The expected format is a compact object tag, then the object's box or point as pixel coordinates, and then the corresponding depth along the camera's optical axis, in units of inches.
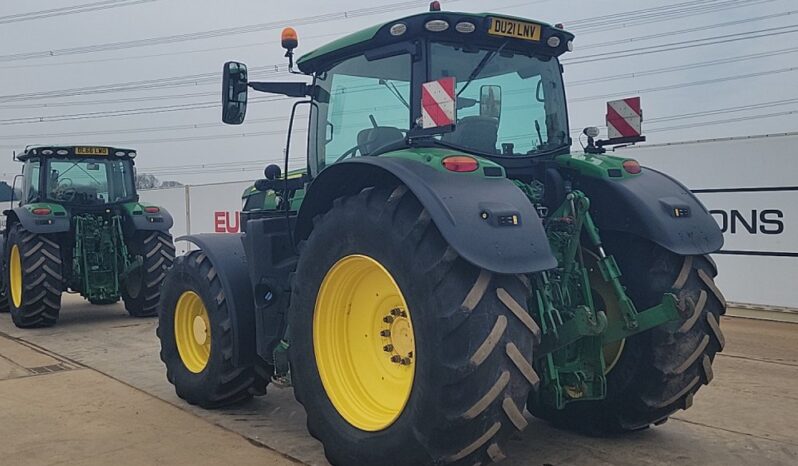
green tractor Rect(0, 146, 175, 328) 378.9
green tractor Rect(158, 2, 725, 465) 128.7
